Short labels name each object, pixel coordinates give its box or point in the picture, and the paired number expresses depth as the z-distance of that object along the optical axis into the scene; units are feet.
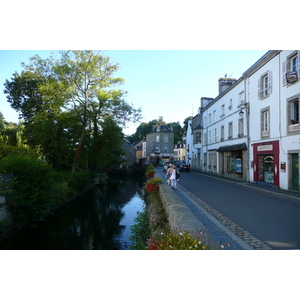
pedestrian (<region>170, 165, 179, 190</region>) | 43.96
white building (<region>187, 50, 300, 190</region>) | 45.70
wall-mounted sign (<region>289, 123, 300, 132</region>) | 43.54
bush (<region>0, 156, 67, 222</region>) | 33.47
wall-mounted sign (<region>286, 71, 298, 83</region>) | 43.61
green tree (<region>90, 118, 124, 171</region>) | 72.69
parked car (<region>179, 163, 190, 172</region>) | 116.26
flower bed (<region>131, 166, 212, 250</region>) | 12.59
